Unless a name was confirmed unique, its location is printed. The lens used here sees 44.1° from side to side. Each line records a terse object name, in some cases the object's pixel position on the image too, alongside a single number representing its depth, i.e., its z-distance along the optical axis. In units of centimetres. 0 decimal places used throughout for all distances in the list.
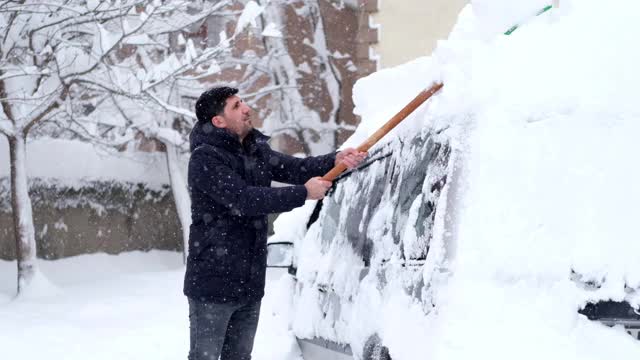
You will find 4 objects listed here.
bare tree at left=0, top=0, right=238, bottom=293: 997
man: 356
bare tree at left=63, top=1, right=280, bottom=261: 1064
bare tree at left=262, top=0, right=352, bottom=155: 1625
